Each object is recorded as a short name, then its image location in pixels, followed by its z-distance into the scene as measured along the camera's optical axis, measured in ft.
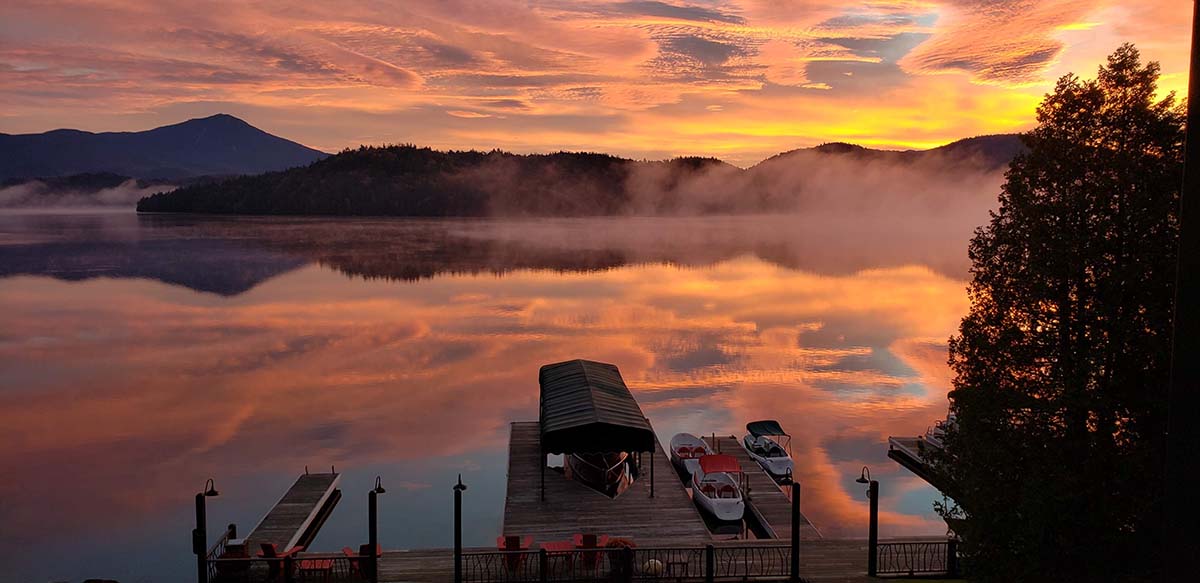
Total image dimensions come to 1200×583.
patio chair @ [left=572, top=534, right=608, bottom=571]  60.85
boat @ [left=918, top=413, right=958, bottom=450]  114.89
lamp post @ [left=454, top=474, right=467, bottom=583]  57.99
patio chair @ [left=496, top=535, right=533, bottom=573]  61.16
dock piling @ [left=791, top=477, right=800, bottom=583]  59.36
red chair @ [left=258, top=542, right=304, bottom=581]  61.98
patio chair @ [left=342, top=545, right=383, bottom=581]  61.31
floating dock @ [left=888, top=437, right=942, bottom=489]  114.93
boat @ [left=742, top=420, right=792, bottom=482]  104.73
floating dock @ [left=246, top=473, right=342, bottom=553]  78.54
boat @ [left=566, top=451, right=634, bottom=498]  81.97
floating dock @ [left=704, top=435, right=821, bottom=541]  81.00
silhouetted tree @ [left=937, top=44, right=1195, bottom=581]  41.75
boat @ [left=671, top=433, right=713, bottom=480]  102.94
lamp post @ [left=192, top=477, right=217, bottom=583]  58.59
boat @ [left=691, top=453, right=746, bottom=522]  85.35
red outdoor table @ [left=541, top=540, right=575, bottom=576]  60.18
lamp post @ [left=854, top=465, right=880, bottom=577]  59.52
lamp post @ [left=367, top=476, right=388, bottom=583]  59.36
